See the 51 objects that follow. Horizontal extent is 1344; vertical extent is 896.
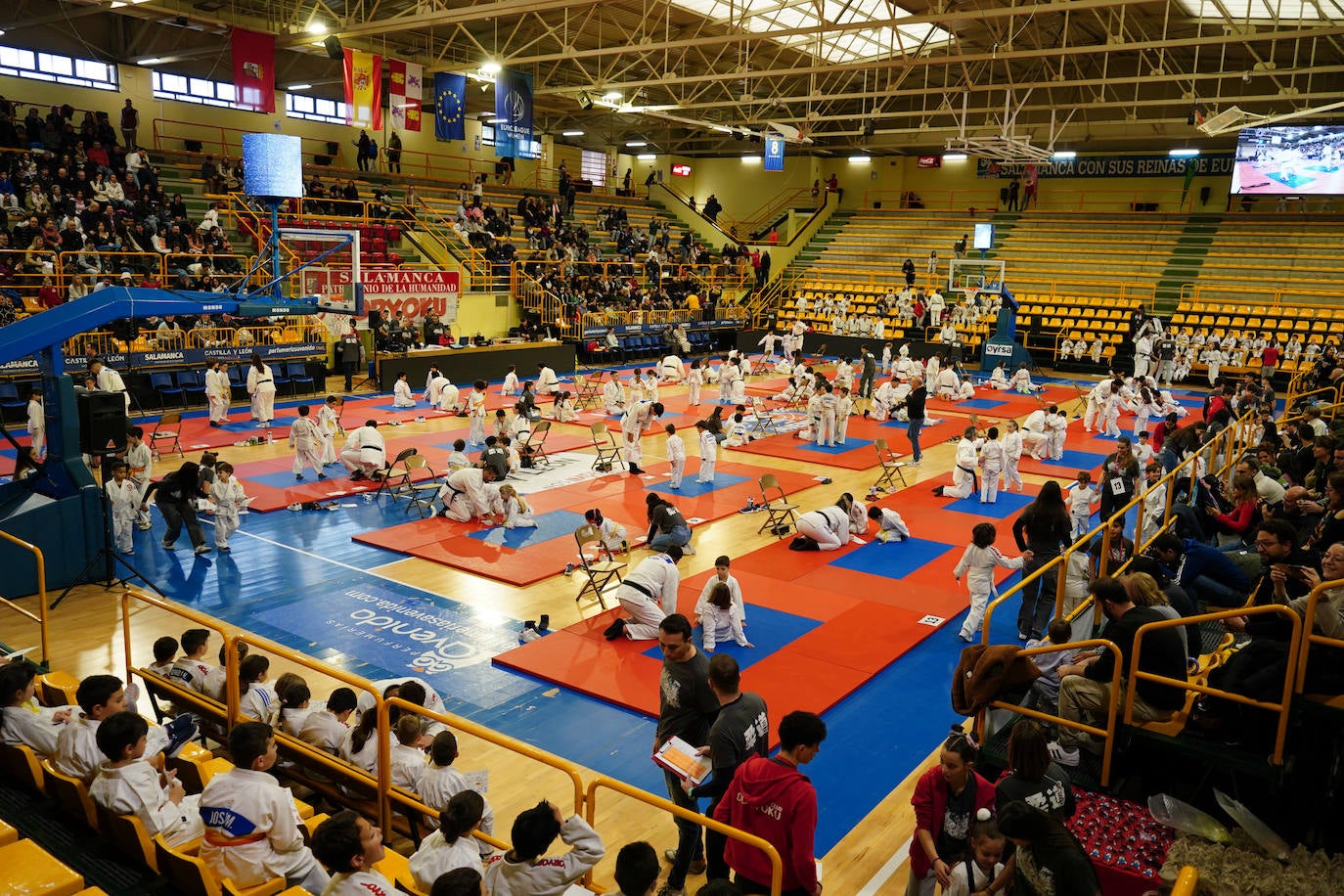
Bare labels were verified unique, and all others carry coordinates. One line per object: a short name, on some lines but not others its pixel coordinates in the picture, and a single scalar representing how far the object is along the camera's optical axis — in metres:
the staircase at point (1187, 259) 38.19
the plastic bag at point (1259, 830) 5.87
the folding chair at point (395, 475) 16.72
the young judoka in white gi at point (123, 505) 13.12
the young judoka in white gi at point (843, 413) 22.09
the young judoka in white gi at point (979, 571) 10.99
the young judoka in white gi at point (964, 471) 17.45
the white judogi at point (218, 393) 21.89
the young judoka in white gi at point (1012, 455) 18.22
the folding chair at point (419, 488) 16.38
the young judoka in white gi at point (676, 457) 17.75
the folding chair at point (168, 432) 18.02
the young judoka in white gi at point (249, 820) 5.27
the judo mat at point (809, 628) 9.88
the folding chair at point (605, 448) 19.33
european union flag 26.88
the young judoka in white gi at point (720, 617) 10.23
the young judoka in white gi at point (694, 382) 27.57
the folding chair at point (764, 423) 23.67
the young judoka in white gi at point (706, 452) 18.23
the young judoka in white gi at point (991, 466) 17.56
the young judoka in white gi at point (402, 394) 24.91
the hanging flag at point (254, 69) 23.16
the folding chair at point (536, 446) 19.22
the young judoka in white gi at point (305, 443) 17.47
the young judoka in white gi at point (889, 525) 14.95
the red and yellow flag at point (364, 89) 24.08
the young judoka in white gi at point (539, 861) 4.74
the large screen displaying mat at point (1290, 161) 33.69
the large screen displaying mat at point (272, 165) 13.47
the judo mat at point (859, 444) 20.88
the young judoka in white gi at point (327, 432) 18.17
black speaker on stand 11.67
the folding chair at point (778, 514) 15.27
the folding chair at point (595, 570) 12.08
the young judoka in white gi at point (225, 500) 13.71
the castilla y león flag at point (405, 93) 25.41
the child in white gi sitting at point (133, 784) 5.66
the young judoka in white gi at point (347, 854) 4.63
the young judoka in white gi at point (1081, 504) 13.45
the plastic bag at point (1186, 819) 6.08
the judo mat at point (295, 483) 16.59
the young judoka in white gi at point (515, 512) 15.02
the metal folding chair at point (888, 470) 18.42
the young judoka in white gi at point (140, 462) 14.38
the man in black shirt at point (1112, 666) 6.63
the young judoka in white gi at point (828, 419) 21.94
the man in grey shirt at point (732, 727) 5.88
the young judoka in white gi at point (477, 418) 20.81
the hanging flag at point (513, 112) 25.45
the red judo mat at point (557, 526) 13.66
